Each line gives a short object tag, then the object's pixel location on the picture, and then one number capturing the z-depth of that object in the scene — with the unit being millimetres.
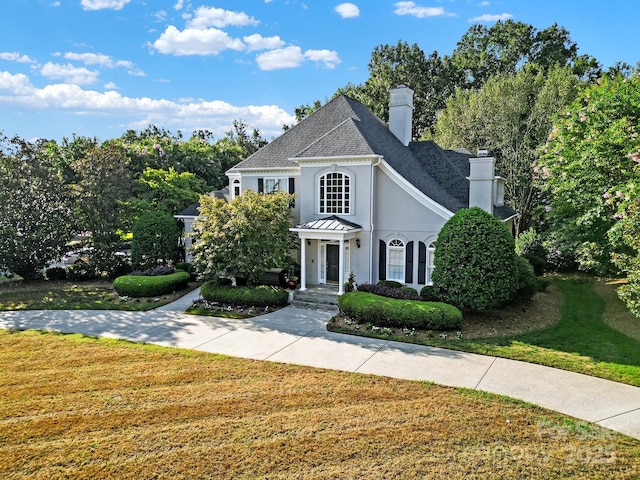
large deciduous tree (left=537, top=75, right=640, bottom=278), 14961
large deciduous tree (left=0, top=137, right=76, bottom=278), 20438
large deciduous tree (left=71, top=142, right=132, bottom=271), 21234
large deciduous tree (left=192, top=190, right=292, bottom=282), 16391
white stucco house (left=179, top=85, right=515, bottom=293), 16688
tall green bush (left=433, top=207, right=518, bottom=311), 13531
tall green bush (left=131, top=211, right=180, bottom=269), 20969
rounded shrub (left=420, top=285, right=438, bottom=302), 14945
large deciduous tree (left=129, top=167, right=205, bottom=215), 24906
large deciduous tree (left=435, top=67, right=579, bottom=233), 26688
